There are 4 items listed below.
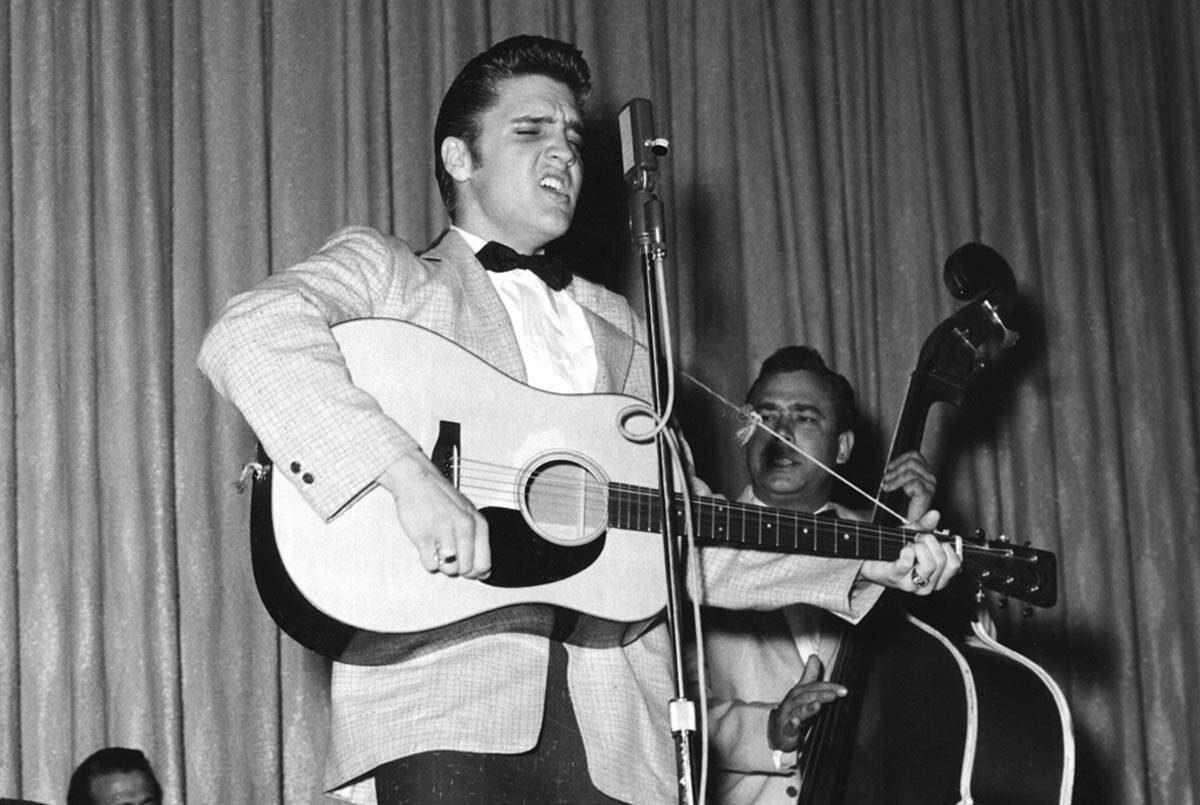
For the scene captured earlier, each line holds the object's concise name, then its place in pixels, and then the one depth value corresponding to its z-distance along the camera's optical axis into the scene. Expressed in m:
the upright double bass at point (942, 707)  3.92
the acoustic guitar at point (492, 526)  3.39
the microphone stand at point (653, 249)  3.37
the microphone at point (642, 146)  3.47
